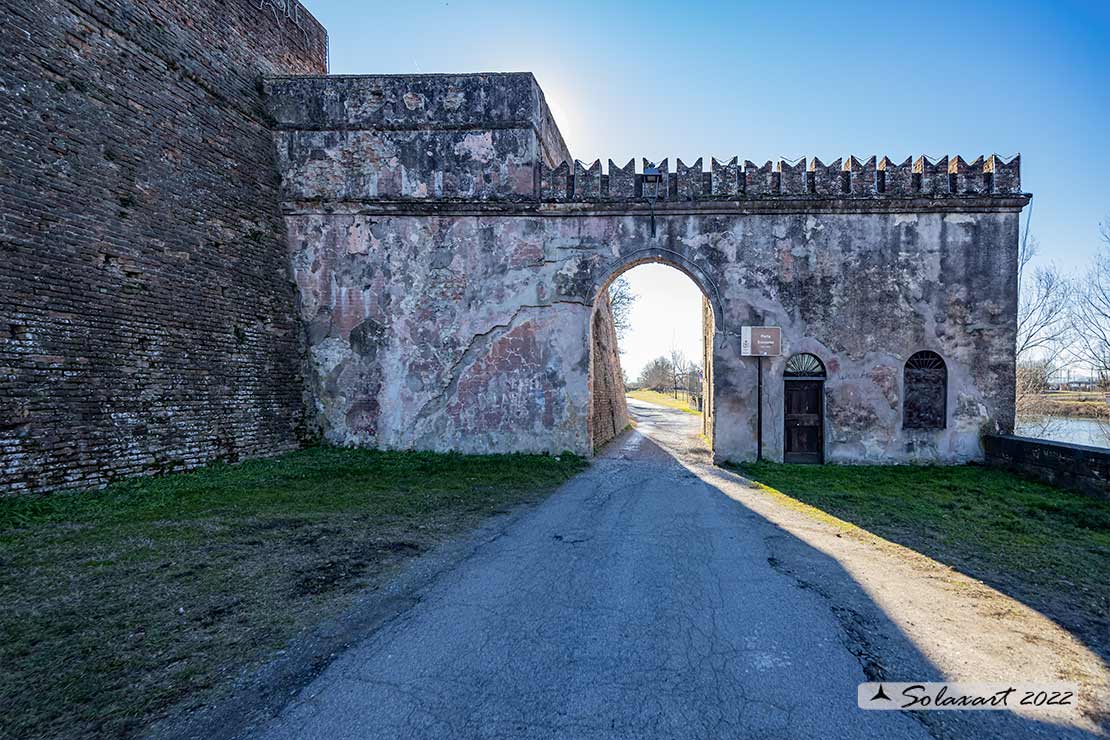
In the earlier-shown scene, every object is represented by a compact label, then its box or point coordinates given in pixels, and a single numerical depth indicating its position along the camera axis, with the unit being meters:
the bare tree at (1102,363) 20.08
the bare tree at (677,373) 62.03
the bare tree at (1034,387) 19.95
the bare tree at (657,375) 67.81
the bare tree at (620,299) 28.73
